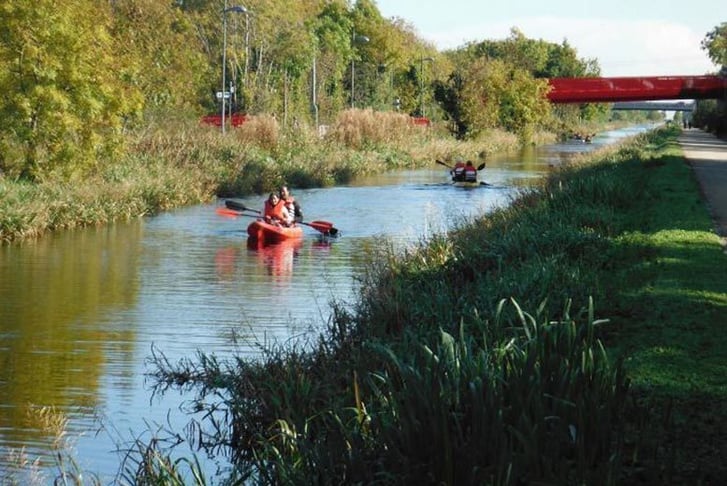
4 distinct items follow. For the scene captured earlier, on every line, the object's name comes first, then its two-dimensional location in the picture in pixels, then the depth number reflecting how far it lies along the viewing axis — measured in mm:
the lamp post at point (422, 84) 97288
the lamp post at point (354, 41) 100556
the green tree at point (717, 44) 122938
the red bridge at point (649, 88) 103500
